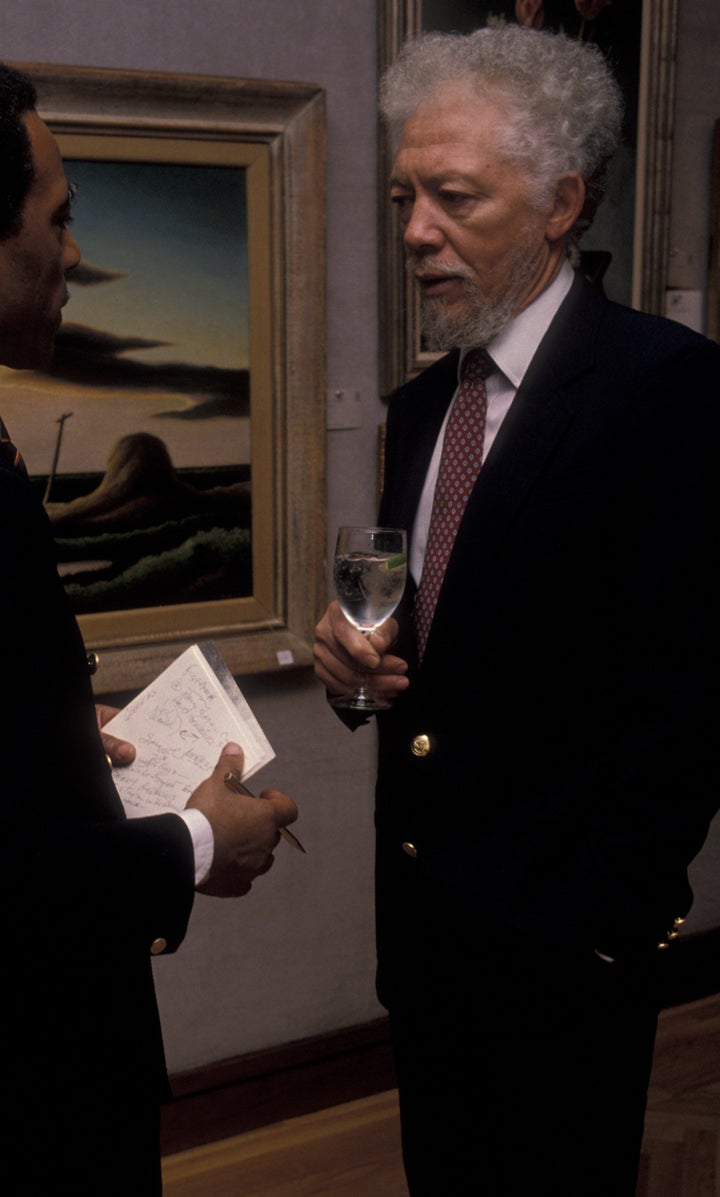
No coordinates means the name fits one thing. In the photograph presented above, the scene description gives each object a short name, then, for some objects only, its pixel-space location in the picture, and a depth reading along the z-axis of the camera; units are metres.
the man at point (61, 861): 1.15
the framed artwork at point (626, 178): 2.61
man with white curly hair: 1.57
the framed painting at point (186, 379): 2.32
